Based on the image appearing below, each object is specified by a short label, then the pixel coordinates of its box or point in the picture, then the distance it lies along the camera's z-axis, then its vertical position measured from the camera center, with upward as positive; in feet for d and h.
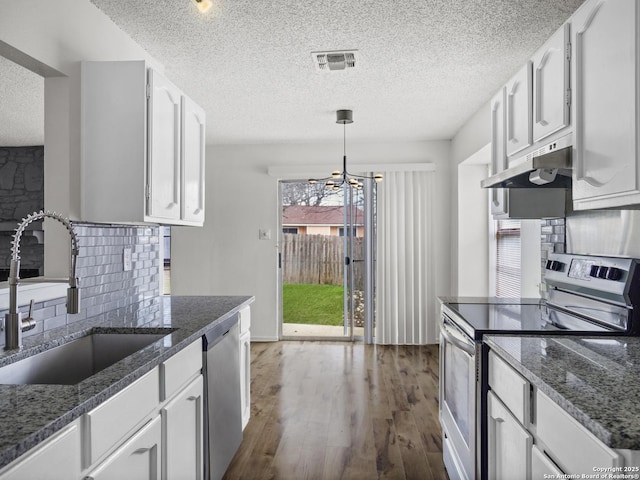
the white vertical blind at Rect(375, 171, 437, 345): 17.83 -0.77
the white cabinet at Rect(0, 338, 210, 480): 3.33 -1.80
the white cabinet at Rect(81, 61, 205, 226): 7.07 +1.52
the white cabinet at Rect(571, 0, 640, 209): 4.71 +1.53
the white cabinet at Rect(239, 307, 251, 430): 9.04 -2.48
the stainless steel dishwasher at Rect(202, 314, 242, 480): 6.84 -2.54
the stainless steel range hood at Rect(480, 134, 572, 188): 5.99 +0.99
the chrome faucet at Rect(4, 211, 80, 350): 4.91 -0.69
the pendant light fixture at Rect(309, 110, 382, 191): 13.94 +2.43
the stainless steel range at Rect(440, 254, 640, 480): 6.06 -1.19
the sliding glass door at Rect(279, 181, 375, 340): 18.30 -0.84
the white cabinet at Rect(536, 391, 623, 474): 3.27 -1.59
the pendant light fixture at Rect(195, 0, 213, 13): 7.02 +3.60
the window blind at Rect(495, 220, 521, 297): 13.55 -0.58
